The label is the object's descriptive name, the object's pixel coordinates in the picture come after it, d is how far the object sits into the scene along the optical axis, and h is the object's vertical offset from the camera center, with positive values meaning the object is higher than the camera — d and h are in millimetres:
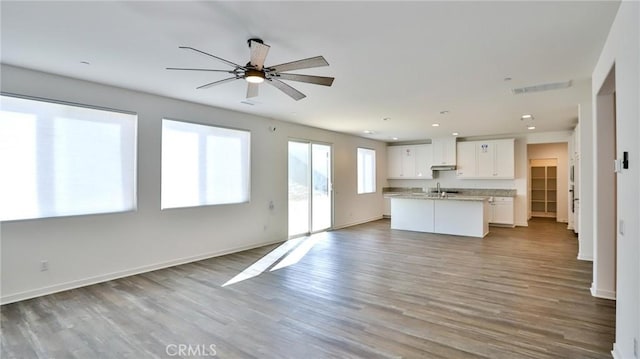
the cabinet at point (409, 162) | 9836 +568
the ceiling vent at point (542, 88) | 4043 +1201
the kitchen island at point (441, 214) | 7113 -836
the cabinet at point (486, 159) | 8527 +546
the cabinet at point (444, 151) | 9281 +847
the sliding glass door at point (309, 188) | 7020 -194
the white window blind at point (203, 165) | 4840 +255
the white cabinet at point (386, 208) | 10406 -938
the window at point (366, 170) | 9328 +281
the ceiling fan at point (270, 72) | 2531 +958
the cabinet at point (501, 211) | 8547 -871
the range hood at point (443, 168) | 9344 +345
